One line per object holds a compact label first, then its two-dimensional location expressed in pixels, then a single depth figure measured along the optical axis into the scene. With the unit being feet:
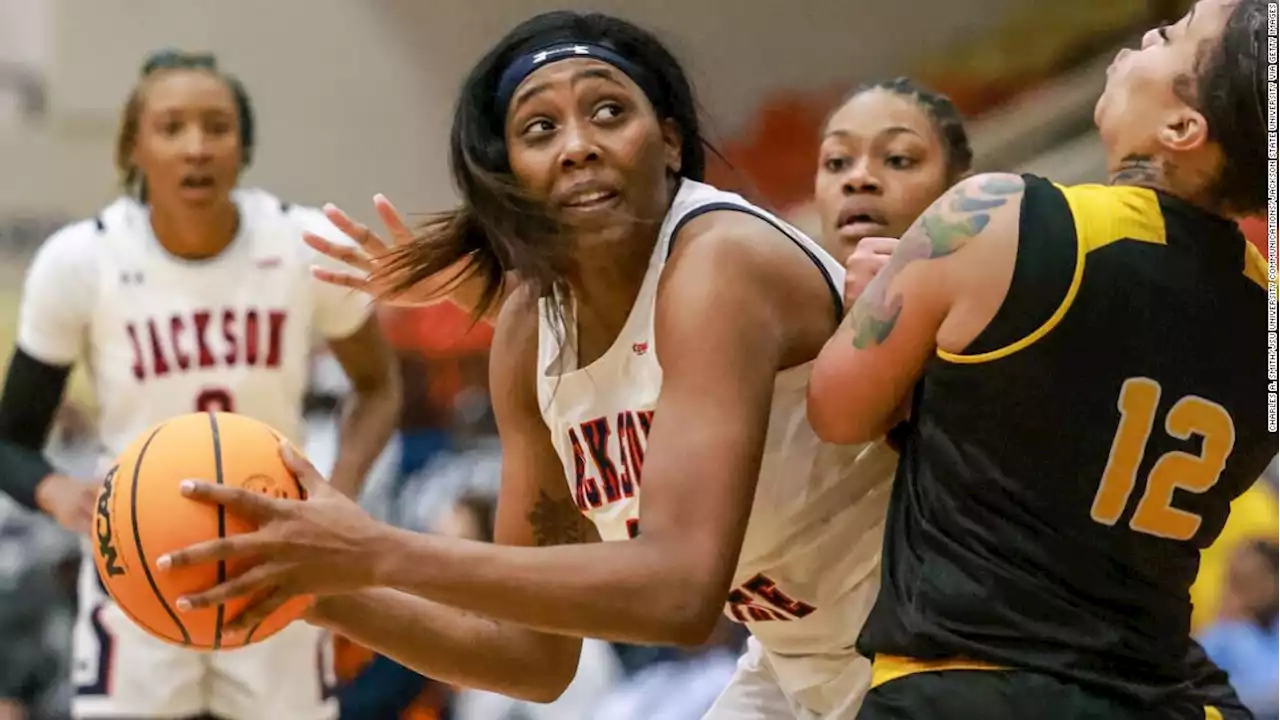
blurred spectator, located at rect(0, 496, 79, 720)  39.45
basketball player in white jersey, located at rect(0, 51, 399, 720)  27.53
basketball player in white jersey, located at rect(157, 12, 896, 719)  13.75
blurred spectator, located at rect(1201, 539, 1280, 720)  30.66
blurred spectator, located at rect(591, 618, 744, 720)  34.76
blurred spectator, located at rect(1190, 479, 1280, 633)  35.17
